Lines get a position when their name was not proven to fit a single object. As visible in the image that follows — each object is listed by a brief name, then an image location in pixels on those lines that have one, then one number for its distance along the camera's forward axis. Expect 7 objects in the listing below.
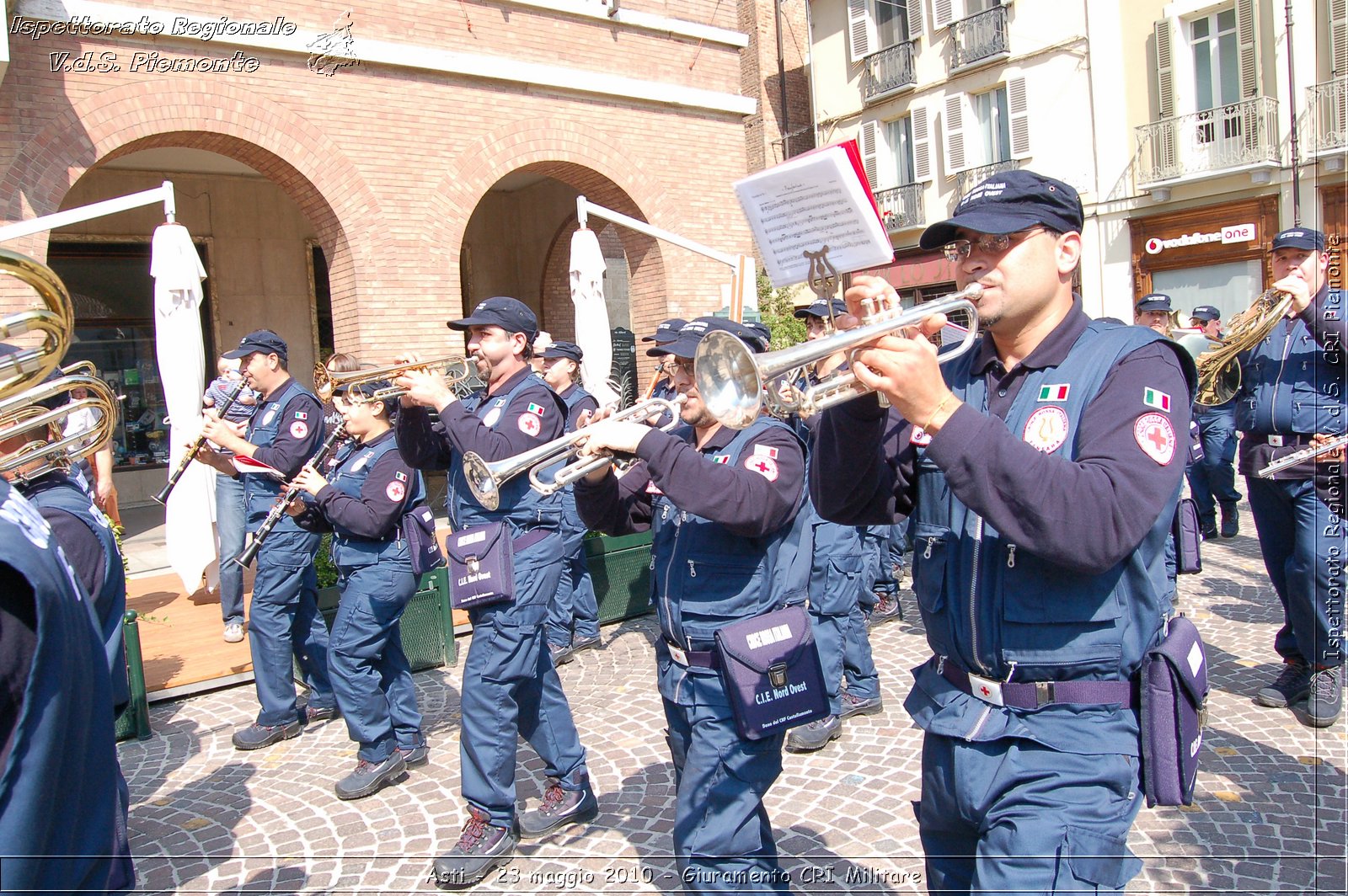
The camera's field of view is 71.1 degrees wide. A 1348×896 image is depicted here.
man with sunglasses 1.97
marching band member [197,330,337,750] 5.64
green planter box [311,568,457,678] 6.74
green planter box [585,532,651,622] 7.79
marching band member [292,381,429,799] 4.82
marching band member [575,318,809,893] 2.95
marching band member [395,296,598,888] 4.04
